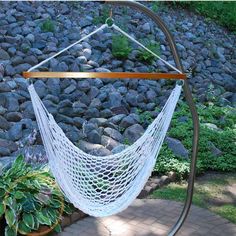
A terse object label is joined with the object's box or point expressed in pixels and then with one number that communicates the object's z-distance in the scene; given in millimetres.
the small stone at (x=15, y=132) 3488
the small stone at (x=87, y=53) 4701
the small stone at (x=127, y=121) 3961
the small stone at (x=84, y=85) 4250
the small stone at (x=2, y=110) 3711
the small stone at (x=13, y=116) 3688
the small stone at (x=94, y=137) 3635
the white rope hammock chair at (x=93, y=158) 2248
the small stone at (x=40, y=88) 4047
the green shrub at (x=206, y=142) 3609
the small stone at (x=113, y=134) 3758
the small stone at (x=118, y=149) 3461
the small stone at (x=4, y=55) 4352
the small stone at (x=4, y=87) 3943
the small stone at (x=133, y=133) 3819
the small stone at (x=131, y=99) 4324
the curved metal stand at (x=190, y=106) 2172
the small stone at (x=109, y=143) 3611
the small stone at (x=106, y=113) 4039
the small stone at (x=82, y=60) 4574
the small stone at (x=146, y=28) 5484
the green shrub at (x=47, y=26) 4883
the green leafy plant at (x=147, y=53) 4902
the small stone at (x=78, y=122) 3803
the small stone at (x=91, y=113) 3955
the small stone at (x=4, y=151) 3271
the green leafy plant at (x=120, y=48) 4818
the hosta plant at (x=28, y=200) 2562
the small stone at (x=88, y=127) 3709
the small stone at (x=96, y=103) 4091
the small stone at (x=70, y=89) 4176
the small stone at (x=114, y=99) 4202
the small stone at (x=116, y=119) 3978
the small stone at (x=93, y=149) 3432
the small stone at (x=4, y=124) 3592
